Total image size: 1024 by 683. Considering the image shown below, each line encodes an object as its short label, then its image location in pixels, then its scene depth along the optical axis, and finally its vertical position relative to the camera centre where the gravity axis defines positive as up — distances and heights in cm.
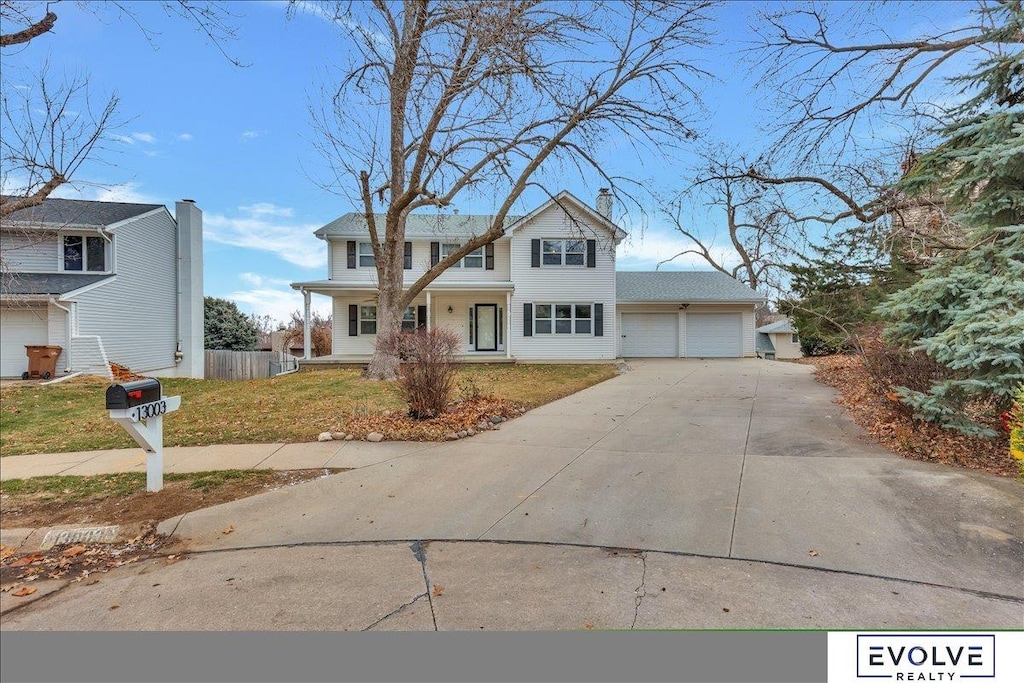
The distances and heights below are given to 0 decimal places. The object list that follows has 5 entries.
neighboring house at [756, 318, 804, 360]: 2972 -1
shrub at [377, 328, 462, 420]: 632 -46
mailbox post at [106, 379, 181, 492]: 283 -48
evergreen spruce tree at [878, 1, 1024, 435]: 423 +81
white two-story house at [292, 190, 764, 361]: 1673 +212
